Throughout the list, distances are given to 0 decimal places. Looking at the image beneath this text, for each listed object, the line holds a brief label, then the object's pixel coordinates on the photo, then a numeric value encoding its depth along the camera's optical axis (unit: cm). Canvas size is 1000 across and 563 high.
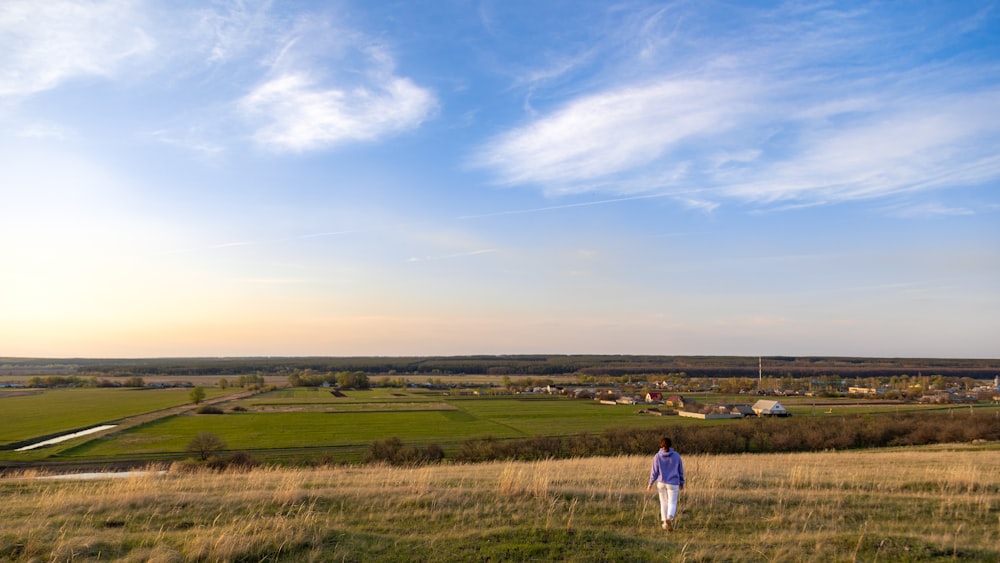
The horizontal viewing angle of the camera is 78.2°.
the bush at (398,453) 4088
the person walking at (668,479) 1005
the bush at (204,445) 4553
